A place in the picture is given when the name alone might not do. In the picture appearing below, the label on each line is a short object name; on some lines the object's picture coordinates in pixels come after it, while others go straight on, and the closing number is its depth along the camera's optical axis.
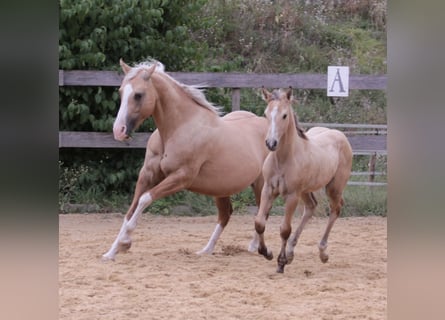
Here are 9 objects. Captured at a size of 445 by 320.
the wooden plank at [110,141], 14.08
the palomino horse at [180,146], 9.57
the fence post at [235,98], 14.70
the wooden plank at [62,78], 14.12
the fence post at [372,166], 15.84
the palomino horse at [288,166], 8.79
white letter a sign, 14.42
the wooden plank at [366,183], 15.31
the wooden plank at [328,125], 15.50
